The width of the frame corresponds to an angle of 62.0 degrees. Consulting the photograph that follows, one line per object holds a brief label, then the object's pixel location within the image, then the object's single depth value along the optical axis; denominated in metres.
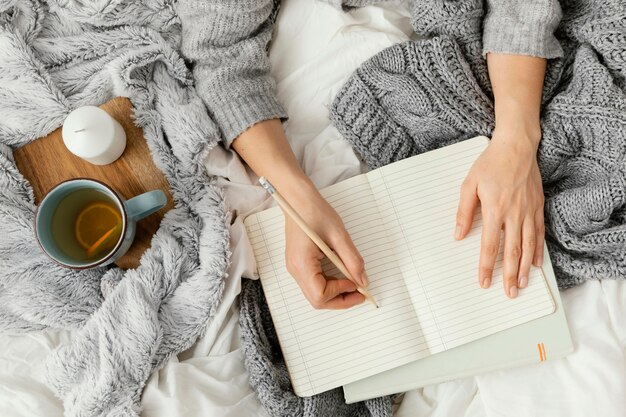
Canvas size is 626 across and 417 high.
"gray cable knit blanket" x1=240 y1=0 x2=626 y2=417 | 0.75
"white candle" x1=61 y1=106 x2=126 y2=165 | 0.72
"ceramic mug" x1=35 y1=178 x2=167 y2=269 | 0.67
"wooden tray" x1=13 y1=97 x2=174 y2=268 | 0.78
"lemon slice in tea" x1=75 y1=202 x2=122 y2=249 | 0.73
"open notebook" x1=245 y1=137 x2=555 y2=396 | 0.73
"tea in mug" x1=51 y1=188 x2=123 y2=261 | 0.70
